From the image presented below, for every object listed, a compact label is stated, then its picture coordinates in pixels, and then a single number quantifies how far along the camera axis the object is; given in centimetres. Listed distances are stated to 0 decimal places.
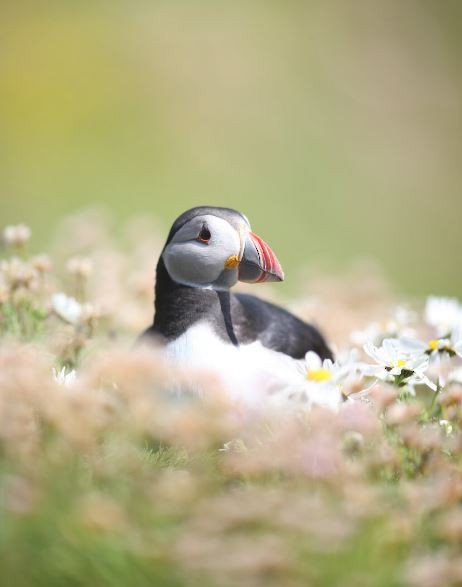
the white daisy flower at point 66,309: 666
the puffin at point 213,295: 567
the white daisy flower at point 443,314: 632
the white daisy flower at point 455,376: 542
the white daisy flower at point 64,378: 503
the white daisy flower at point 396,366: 522
